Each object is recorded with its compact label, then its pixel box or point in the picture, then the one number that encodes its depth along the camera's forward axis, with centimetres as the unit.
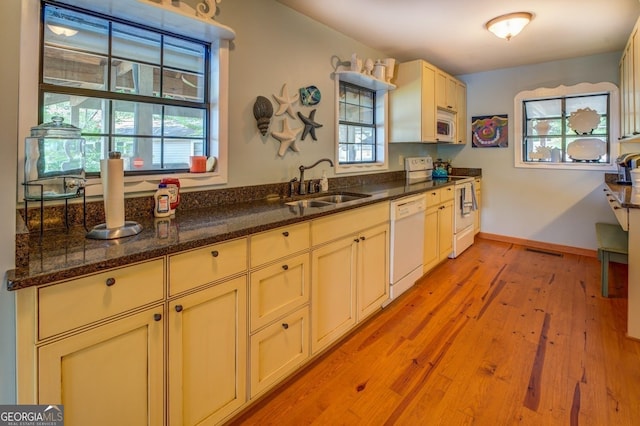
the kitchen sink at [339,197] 282
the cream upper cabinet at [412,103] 379
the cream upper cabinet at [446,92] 412
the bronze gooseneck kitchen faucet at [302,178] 272
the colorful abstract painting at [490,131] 464
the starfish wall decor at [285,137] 258
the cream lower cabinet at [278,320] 162
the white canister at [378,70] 341
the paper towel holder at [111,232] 132
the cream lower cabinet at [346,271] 199
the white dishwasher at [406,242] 274
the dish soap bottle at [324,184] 293
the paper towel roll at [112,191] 136
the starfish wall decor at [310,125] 278
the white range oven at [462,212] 401
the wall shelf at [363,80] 311
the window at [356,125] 340
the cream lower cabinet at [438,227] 336
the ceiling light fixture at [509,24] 274
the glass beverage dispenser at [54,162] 139
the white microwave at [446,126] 419
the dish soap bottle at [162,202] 178
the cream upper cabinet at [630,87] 275
